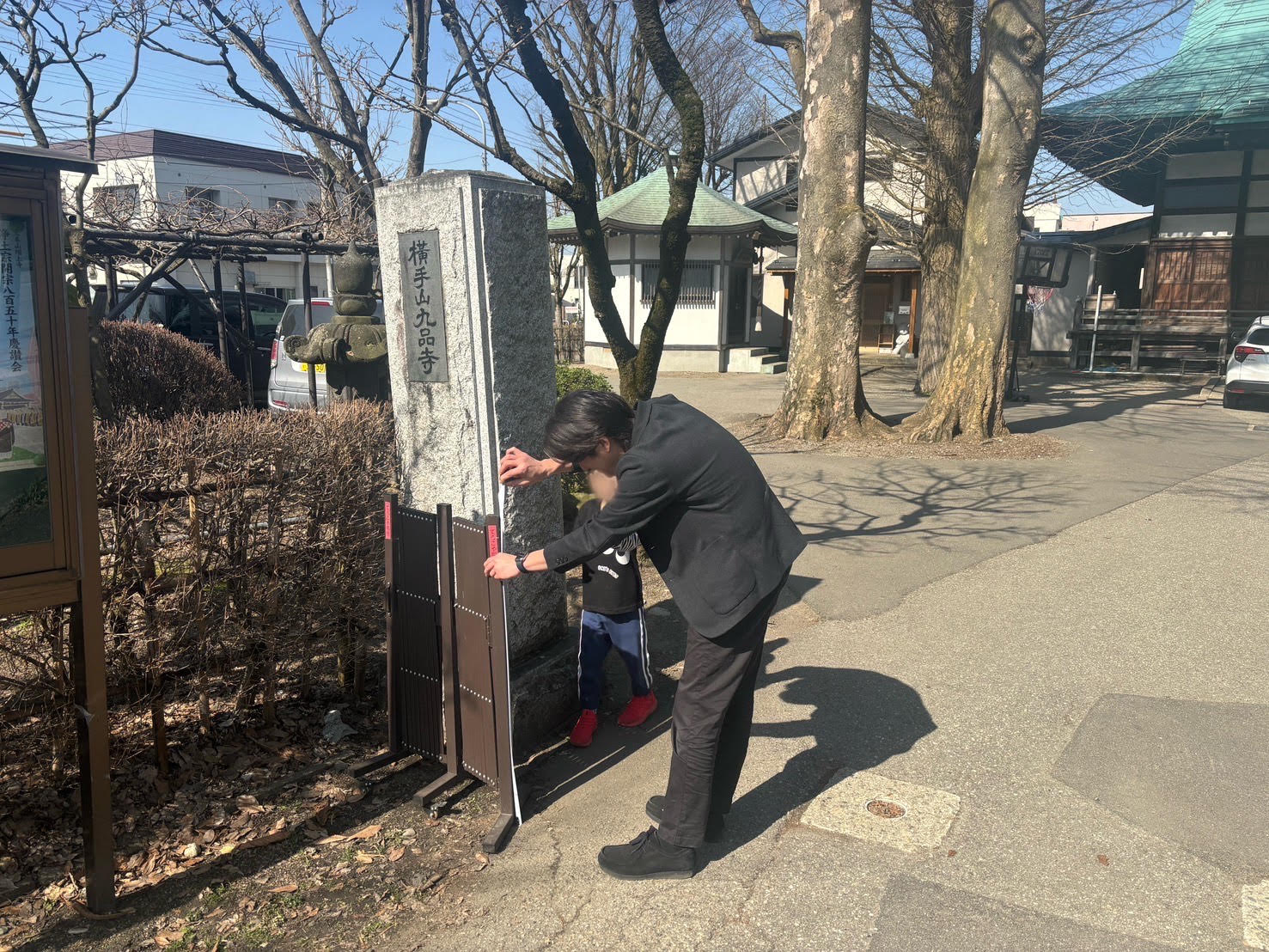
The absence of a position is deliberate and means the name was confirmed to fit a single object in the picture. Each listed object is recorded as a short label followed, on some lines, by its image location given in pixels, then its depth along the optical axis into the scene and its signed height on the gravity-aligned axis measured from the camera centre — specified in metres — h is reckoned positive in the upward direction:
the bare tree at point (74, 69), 7.77 +2.54
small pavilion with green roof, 22.39 +1.38
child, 4.05 -1.30
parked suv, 14.45 -0.44
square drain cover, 3.32 -1.79
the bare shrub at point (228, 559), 3.27 -0.92
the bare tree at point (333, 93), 10.13 +2.77
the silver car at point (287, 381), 11.31 -0.68
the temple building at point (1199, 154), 17.66 +3.76
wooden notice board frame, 2.63 -0.48
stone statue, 7.29 -0.12
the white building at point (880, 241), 24.89 +2.34
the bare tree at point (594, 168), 6.33 +1.16
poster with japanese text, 2.60 -0.22
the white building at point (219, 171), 27.72 +5.16
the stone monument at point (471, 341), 3.77 -0.05
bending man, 2.93 -0.71
